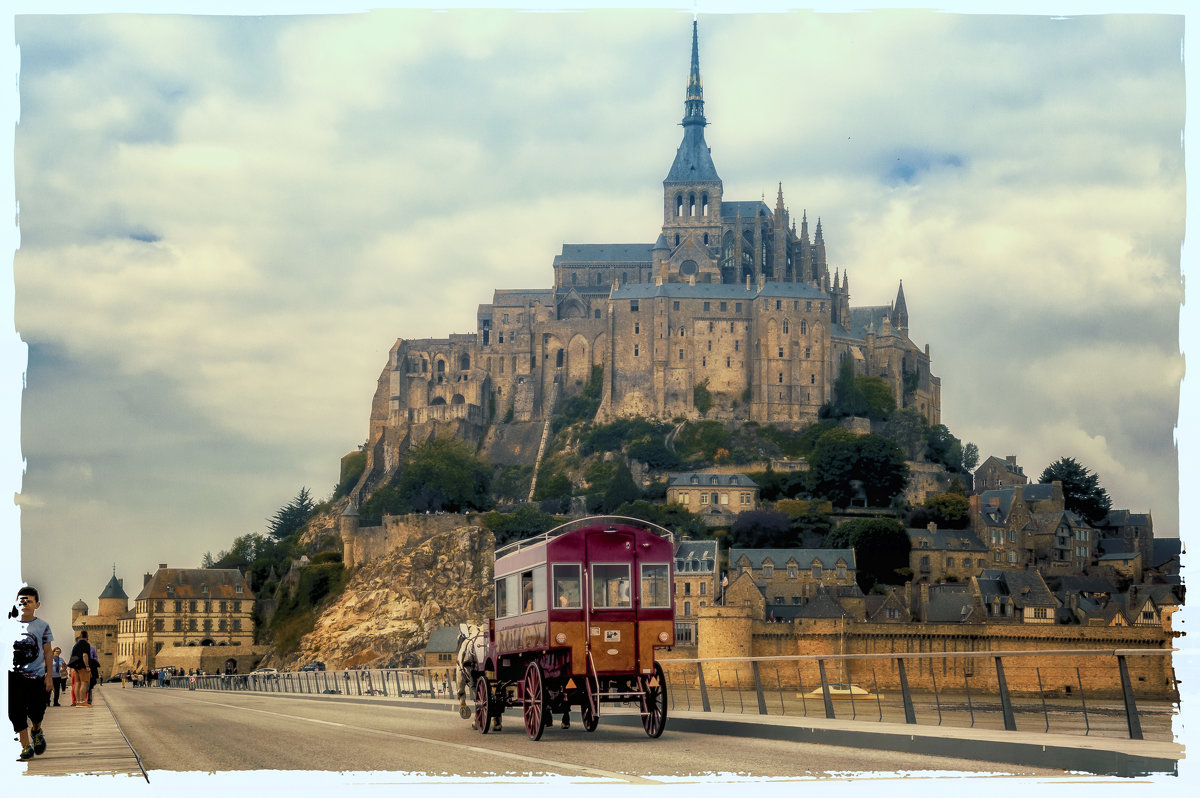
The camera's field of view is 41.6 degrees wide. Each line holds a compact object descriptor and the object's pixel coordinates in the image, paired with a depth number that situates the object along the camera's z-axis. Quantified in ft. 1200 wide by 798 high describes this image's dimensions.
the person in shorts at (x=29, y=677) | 44.32
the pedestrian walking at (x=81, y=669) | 86.38
